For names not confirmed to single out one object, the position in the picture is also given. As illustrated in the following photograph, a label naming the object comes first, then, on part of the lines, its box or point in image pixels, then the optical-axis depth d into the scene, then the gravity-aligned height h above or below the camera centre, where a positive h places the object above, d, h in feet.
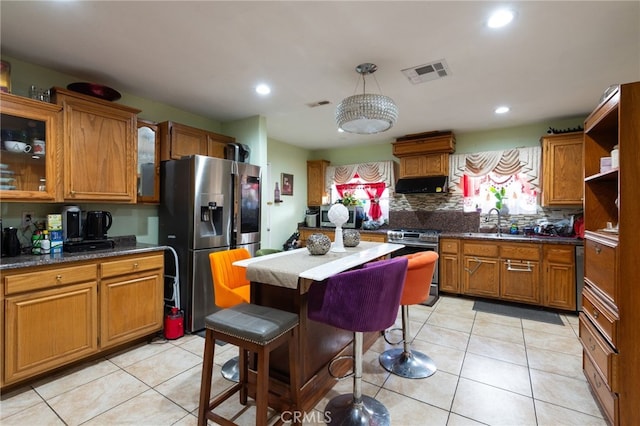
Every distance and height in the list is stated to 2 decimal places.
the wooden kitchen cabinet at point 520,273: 12.14 -2.62
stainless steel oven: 13.89 -1.47
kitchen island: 5.50 -1.99
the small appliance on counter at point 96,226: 8.68 -0.46
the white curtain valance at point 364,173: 17.38 +2.48
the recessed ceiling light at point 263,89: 9.78 +4.27
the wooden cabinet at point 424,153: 15.14 +3.23
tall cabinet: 4.97 -1.42
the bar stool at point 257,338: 4.56 -2.15
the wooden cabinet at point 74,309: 6.48 -2.59
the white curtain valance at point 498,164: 13.87 +2.47
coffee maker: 8.35 -0.39
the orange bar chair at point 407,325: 6.95 -3.15
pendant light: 7.27 +2.57
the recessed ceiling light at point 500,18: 6.06 +4.21
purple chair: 5.01 -1.69
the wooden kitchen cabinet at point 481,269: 12.88 -2.59
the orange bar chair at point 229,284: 7.13 -1.91
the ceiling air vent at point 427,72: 8.30 +4.24
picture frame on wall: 17.70 +1.76
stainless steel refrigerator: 9.78 -0.24
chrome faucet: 14.16 -0.35
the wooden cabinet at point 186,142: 10.62 +2.77
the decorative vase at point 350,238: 8.86 -0.82
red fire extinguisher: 9.32 -3.70
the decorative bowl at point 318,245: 7.16 -0.83
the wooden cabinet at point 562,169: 12.16 +1.89
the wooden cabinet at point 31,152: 7.14 +1.55
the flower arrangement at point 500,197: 14.58 +0.77
